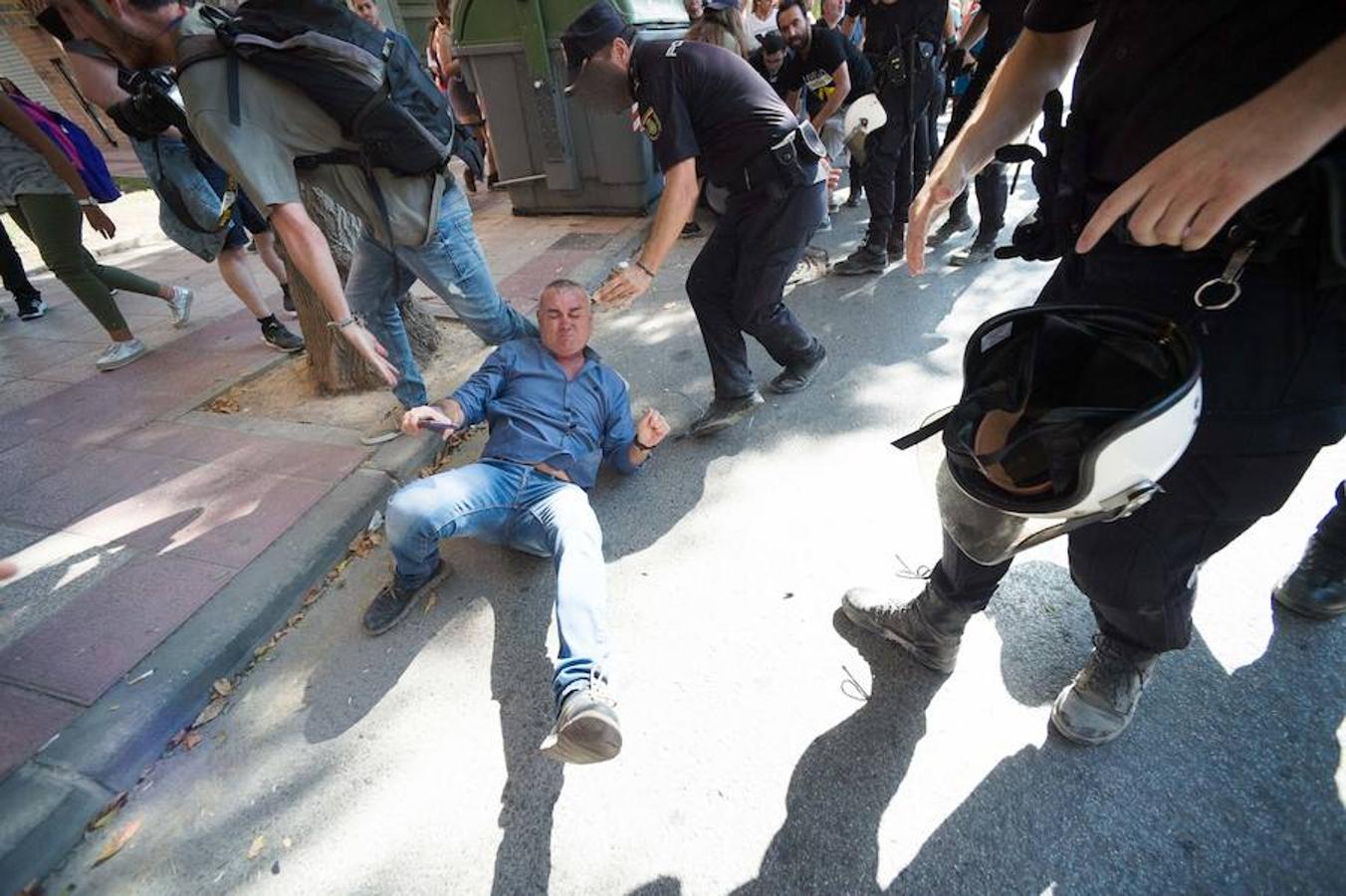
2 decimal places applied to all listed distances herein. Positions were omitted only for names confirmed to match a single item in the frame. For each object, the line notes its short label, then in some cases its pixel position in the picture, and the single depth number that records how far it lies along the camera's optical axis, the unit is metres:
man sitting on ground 1.82
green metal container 5.45
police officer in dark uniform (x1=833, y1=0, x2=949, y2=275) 3.94
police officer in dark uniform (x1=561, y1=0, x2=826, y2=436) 2.23
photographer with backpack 1.95
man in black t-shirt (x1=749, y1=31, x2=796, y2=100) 4.64
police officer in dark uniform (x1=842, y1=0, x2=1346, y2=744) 0.80
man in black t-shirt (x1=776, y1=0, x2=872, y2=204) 4.25
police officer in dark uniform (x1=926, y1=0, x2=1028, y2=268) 3.39
